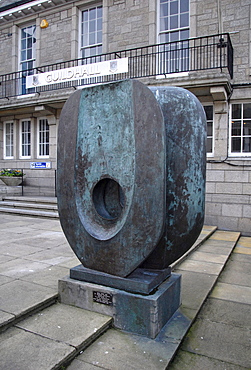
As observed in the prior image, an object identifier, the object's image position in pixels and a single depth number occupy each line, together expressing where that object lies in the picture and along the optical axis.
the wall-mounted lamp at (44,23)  12.37
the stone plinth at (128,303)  2.53
